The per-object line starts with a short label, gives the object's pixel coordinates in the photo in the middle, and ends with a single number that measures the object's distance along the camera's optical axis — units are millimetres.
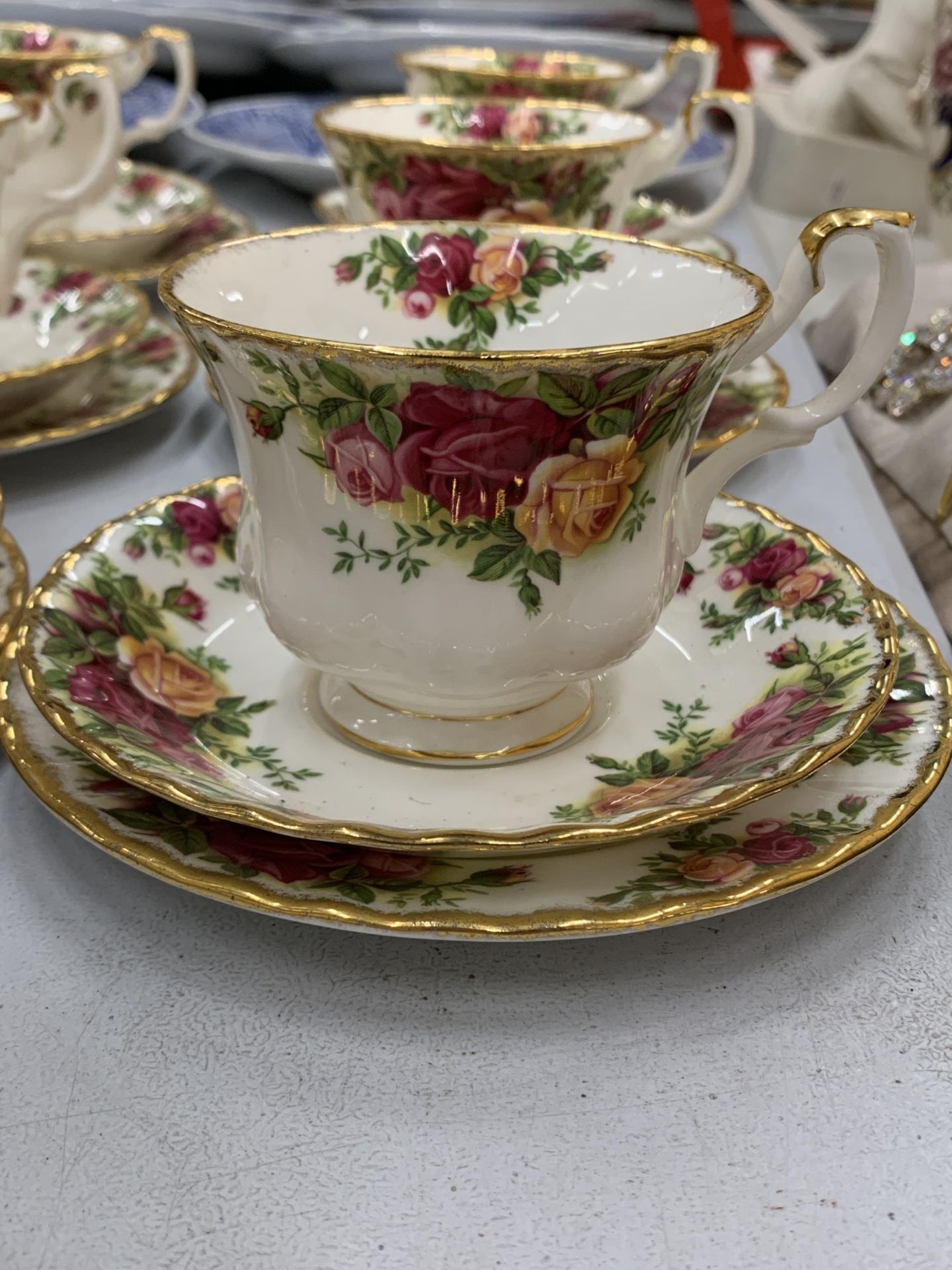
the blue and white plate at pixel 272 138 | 536
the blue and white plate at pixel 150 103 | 570
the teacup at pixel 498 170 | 371
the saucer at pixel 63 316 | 378
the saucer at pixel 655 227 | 472
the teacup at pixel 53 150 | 366
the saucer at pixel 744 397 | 365
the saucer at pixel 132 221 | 464
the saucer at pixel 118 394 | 344
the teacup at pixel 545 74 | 462
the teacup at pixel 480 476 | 224
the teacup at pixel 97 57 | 451
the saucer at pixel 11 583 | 274
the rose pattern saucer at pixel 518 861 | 204
